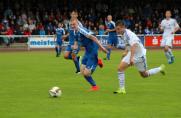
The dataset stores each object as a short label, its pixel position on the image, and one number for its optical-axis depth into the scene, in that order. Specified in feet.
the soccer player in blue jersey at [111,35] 99.07
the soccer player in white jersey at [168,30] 86.68
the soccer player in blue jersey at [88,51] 50.37
